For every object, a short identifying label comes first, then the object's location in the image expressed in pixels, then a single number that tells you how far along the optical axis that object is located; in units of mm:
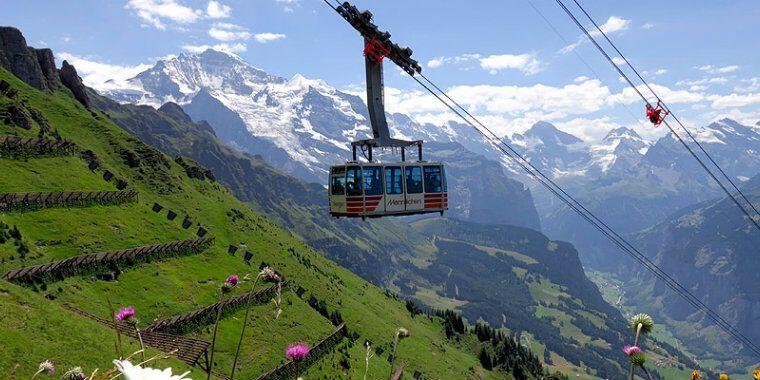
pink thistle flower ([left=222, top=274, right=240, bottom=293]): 7777
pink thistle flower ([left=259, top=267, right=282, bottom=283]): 8261
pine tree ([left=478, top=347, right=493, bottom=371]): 175512
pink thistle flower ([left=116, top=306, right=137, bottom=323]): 8084
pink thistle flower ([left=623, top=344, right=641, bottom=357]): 6845
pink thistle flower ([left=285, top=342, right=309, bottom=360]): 7840
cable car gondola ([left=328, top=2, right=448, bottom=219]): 34156
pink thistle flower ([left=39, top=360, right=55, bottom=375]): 6276
